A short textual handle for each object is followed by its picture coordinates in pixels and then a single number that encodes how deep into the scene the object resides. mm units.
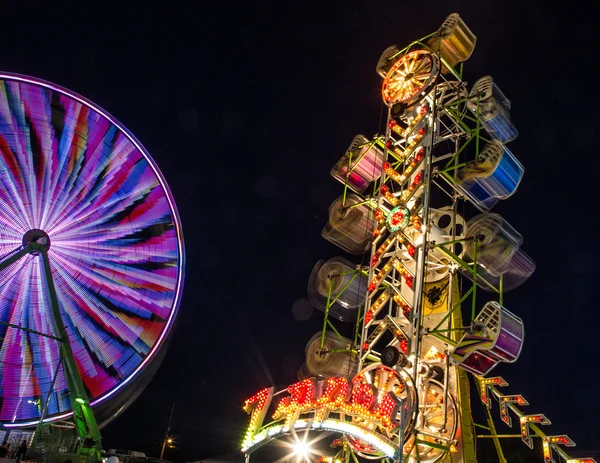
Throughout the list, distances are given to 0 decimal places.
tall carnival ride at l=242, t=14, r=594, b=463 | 9328
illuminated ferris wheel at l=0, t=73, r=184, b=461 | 14250
